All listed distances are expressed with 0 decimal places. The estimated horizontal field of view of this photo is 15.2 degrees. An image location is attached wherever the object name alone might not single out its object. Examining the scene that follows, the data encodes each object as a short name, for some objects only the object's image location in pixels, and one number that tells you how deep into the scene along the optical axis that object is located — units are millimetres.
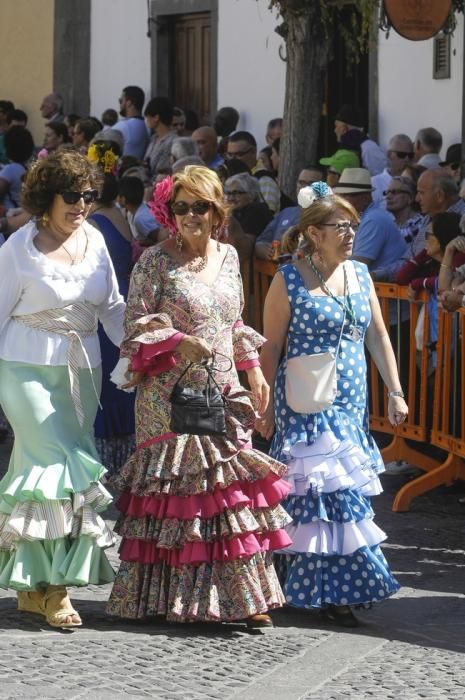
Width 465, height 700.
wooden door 20766
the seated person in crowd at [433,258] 9789
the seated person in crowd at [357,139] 15945
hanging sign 12305
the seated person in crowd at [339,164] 13336
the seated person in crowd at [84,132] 17750
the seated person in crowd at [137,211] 11781
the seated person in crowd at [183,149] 14219
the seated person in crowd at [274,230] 11633
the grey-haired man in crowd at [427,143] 15195
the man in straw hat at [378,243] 11039
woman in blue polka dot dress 7145
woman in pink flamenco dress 6844
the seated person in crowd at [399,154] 15117
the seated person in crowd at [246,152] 14812
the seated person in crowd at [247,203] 12026
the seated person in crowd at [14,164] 14320
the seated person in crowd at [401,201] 12203
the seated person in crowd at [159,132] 16625
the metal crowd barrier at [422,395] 9562
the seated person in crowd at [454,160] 14297
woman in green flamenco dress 6953
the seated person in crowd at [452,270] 9492
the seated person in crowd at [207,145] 15359
